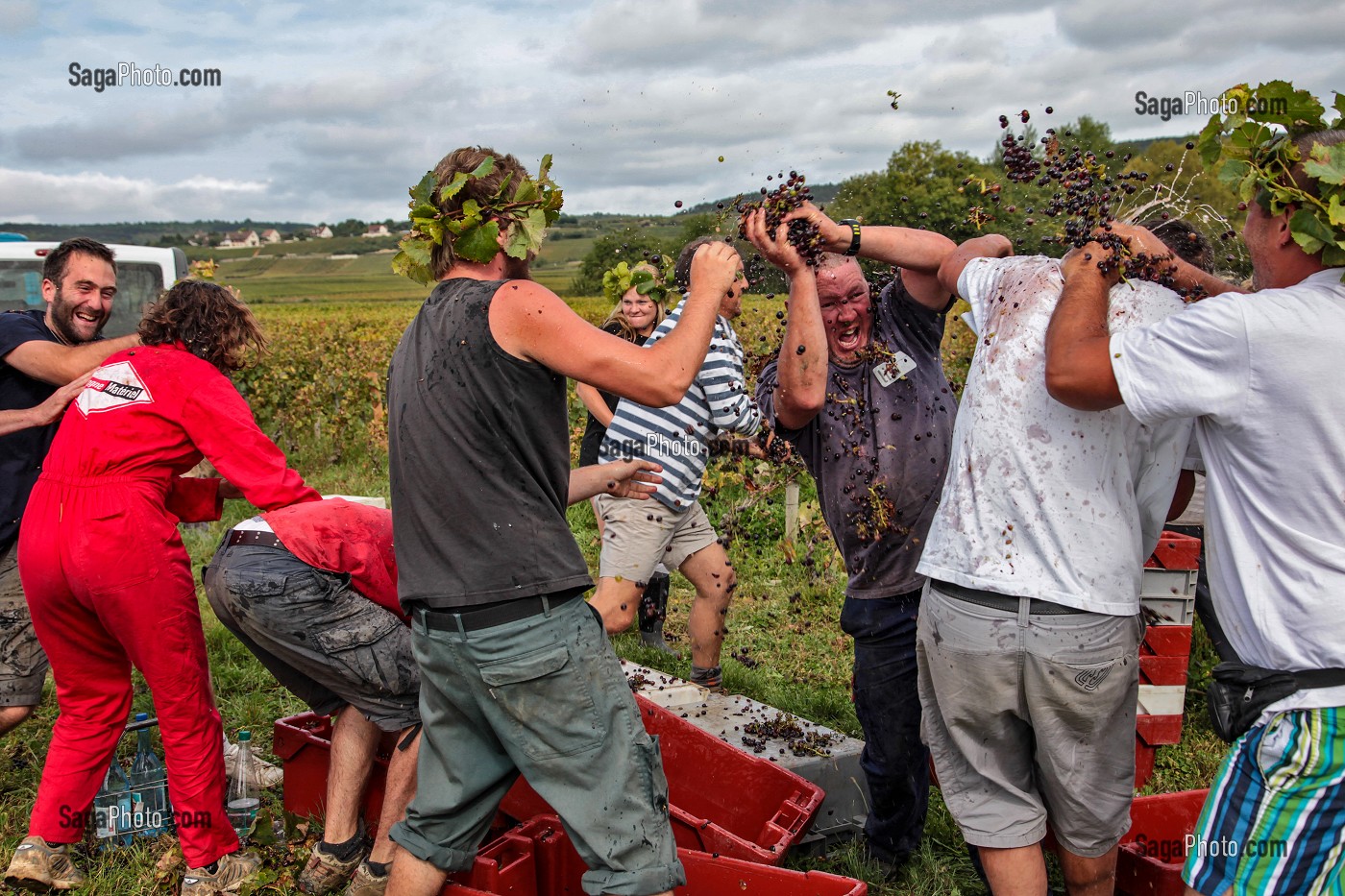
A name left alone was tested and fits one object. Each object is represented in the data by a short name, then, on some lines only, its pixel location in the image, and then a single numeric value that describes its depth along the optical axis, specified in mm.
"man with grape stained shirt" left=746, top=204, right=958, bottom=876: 3336
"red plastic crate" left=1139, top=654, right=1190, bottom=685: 4227
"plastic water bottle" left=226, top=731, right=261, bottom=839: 3877
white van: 10250
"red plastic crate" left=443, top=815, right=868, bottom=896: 2748
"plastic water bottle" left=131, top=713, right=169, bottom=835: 3857
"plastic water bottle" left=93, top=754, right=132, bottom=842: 3768
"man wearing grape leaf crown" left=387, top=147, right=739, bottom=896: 2484
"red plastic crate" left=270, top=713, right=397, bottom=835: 3779
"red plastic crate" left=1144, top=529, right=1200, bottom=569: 4062
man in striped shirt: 4801
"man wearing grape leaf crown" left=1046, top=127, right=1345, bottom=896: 2033
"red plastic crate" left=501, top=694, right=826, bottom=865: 3451
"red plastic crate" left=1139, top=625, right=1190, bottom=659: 4230
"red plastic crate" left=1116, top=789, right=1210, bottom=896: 3186
